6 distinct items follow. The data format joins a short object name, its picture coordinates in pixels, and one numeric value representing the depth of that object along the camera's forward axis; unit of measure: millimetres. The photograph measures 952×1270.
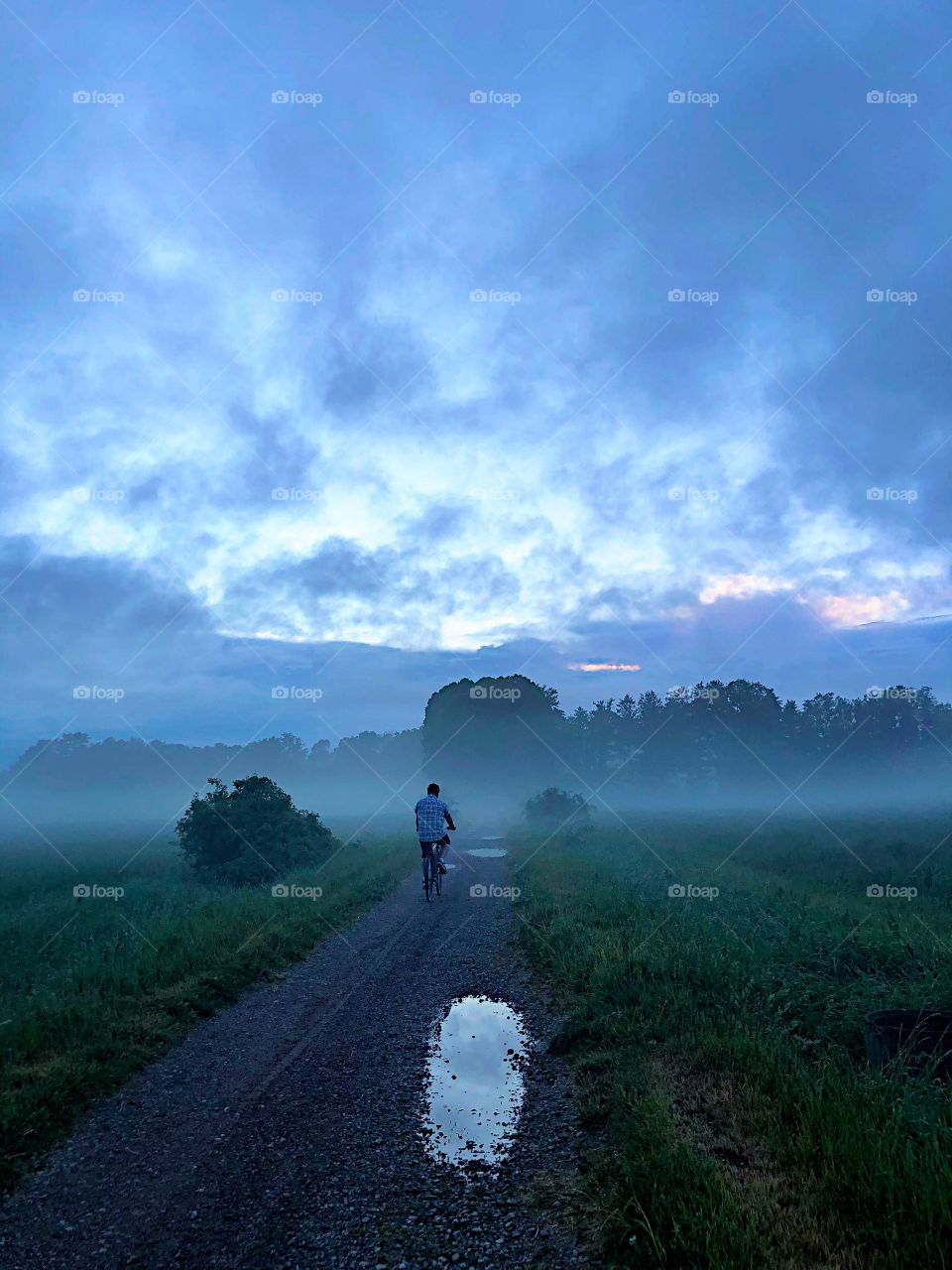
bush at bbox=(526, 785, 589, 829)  52250
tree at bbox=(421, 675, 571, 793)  97000
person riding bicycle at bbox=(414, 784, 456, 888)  18703
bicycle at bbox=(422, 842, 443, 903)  18625
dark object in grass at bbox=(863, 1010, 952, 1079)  6055
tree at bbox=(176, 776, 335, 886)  22938
